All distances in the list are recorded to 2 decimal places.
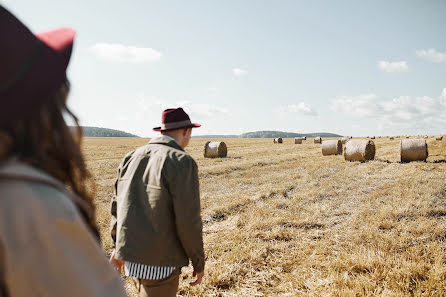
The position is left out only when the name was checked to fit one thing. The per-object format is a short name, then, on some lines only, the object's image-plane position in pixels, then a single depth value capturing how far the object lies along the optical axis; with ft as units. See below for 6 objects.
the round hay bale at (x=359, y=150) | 54.03
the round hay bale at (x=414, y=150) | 49.83
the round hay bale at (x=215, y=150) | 70.74
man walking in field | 7.68
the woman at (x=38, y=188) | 2.79
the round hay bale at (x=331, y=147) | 68.64
